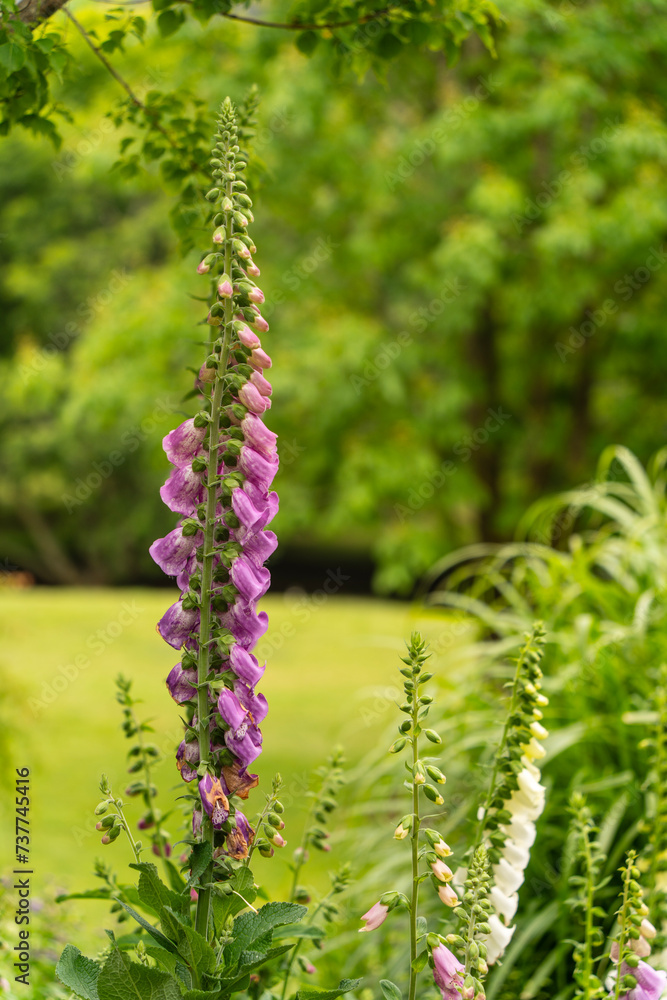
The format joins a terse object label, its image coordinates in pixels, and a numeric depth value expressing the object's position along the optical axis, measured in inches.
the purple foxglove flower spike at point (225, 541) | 109.0
